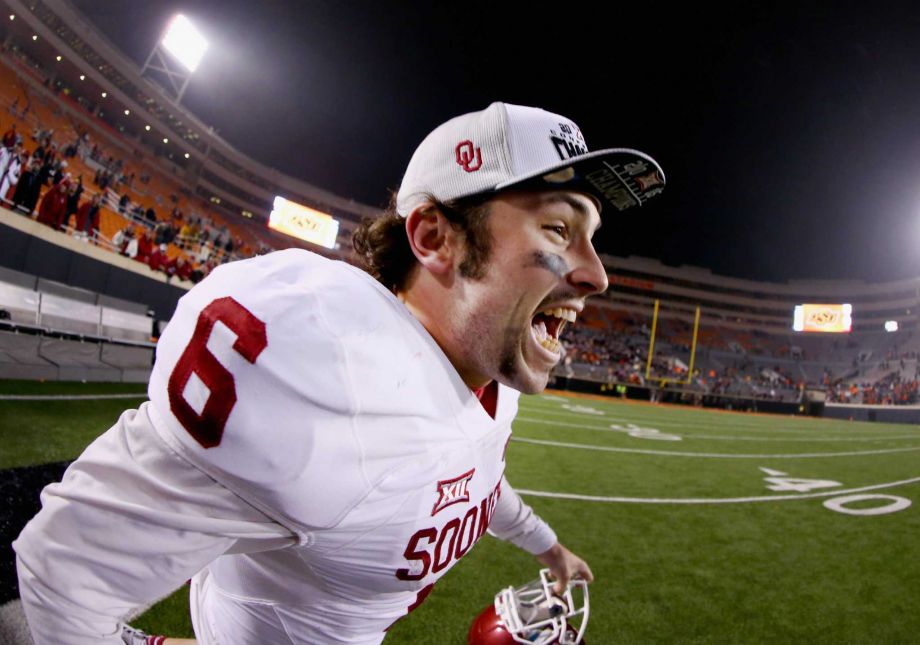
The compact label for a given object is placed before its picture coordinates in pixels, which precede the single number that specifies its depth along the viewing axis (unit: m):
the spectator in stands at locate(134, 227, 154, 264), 13.39
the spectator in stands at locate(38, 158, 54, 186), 11.34
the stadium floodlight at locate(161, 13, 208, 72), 23.78
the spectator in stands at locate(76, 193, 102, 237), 12.17
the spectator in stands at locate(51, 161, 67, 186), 12.12
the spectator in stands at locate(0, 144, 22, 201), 10.31
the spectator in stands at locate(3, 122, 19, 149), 13.49
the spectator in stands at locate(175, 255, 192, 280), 12.93
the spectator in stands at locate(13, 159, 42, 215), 10.59
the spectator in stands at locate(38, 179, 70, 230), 10.82
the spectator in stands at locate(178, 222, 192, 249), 19.80
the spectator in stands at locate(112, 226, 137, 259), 13.35
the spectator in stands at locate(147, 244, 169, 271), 12.98
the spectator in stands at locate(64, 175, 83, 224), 11.81
